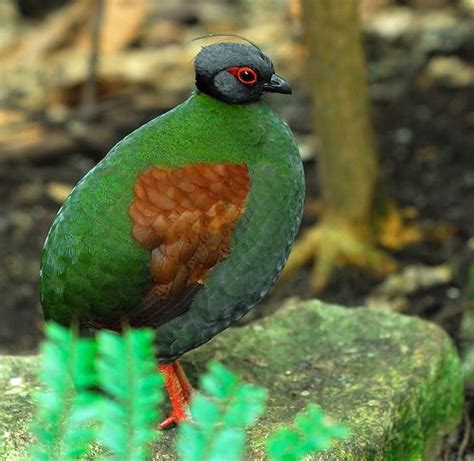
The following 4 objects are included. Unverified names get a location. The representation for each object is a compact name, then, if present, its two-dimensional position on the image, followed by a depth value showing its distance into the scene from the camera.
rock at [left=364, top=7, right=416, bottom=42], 16.31
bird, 6.14
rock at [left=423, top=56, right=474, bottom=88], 14.98
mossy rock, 6.95
